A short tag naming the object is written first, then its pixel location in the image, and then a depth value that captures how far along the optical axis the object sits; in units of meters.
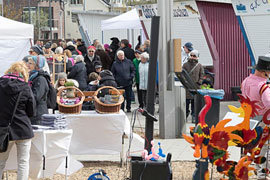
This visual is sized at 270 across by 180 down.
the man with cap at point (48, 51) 17.45
